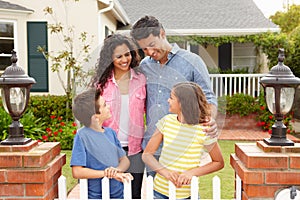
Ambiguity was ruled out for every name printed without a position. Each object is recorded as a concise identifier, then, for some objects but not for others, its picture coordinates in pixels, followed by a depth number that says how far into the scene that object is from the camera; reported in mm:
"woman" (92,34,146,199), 2059
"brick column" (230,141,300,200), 2178
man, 1980
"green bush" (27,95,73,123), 7895
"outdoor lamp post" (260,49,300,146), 2275
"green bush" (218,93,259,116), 9133
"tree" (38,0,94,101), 8172
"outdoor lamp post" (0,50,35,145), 2322
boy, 2184
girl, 2023
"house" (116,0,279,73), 10516
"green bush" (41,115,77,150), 6998
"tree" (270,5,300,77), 24141
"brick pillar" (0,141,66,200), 2199
